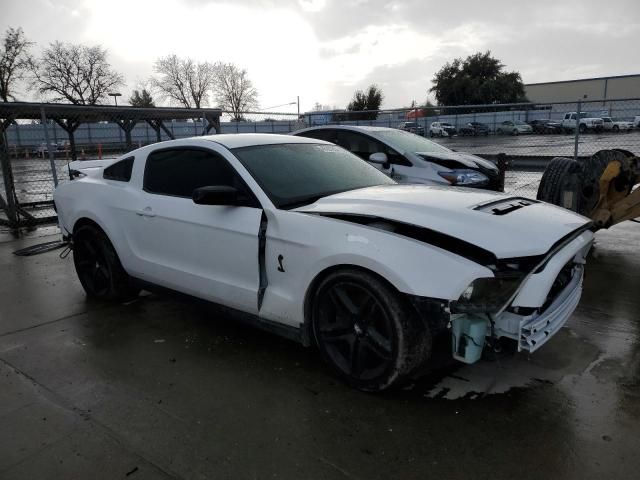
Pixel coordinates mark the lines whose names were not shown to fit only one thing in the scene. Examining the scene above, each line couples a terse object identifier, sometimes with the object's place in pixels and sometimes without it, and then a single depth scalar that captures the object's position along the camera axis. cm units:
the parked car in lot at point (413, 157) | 721
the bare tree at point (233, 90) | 6431
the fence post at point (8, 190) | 876
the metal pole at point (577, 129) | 1000
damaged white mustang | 266
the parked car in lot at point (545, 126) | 1764
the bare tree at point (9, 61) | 4225
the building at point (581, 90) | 4778
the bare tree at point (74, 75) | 4999
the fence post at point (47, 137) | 909
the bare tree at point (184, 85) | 6335
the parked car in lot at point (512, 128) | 1747
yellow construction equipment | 593
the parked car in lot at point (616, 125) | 1377
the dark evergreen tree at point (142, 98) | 6766
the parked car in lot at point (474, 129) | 1930
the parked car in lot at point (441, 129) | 1728
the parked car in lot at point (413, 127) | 1557
